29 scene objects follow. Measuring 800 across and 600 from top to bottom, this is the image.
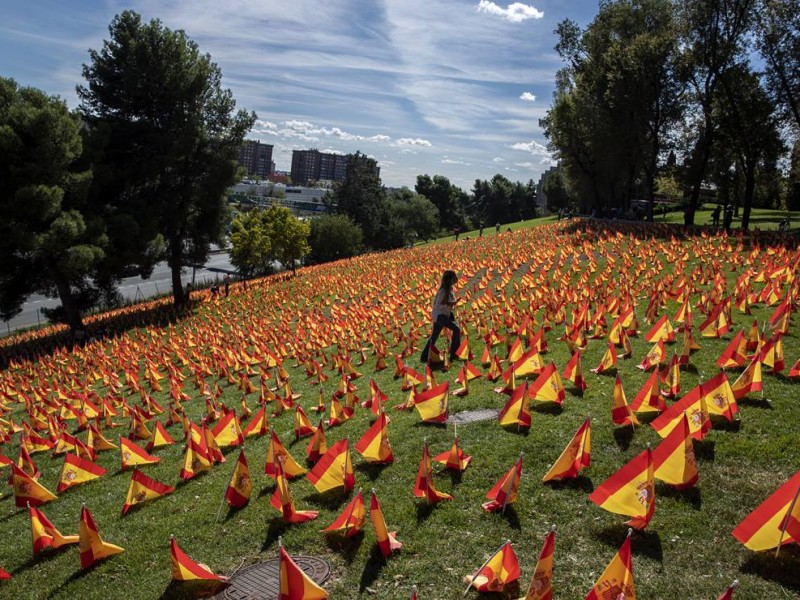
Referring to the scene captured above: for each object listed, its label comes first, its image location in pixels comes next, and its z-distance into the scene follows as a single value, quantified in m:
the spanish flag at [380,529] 6.33
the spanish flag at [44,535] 7.52
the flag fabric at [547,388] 9.43
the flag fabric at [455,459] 7.84
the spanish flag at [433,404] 9.43
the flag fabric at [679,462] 6.62
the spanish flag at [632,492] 6.09
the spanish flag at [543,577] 5.05
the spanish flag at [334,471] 7.84
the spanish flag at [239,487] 7.92
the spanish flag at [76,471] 9.81
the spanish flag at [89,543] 6.93
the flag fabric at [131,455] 10.23
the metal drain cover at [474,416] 9.67
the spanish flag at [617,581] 4.75
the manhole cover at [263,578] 6.09
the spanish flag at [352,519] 6.70
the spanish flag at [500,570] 5.51
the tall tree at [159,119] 30.98
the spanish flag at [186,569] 6.24
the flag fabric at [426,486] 7.15
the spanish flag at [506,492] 6.68
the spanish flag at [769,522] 5.36
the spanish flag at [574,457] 7.13
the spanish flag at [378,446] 8.39
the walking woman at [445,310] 12.14
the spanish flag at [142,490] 8.45
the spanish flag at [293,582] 5.34
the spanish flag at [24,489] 9.20
